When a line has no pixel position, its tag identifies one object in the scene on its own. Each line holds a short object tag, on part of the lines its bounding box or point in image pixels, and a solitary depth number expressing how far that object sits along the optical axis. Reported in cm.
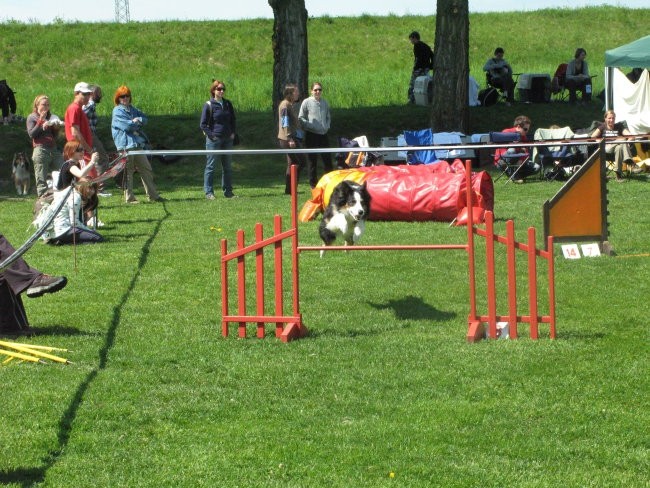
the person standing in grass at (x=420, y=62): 3105
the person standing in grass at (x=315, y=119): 1973
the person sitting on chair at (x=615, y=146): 2047
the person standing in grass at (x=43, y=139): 1702
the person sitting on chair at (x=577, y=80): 3150
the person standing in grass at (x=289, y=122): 1917
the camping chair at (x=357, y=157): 2161
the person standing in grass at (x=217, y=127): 1886
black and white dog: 1220
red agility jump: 873
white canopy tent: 2380
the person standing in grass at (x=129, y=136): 1828
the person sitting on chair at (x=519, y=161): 2061
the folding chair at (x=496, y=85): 3150
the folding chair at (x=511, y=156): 2061
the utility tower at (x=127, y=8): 5458
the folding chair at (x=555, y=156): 2084
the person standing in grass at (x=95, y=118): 1780
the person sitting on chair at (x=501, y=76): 3141
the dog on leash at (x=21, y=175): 2073
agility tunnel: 1545
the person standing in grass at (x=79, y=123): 1661
